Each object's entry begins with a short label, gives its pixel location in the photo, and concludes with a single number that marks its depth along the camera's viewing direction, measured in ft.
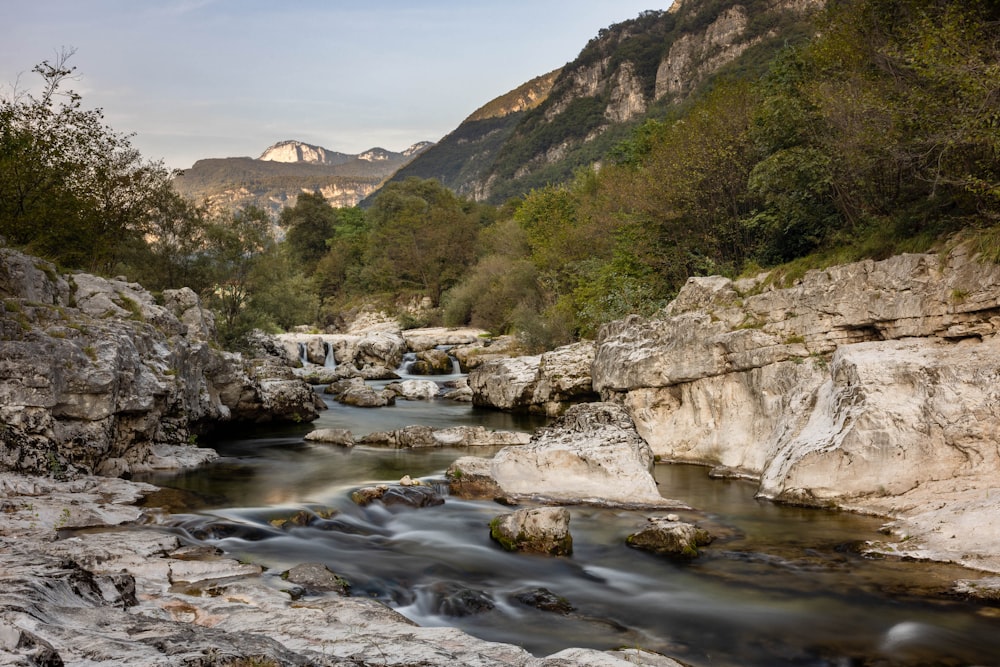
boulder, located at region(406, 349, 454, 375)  115.85
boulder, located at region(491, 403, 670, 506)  42.52
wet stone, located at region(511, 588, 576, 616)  26.78
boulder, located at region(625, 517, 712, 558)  32.30
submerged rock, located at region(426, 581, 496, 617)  26.48
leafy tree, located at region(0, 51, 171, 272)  59.26
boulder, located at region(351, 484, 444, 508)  42.32
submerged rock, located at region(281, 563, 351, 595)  26.27
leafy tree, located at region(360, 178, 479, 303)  191.42
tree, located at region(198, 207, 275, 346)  106.83
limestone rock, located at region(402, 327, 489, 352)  135.85
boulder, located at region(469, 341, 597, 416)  74.64
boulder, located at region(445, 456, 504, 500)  44.37
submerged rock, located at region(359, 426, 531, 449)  61.41
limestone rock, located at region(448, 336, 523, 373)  115.14
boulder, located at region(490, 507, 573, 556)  33.42
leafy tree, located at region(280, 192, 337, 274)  262.88
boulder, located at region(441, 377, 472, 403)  92.58
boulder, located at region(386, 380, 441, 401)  94.63
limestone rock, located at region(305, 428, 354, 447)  61.67
